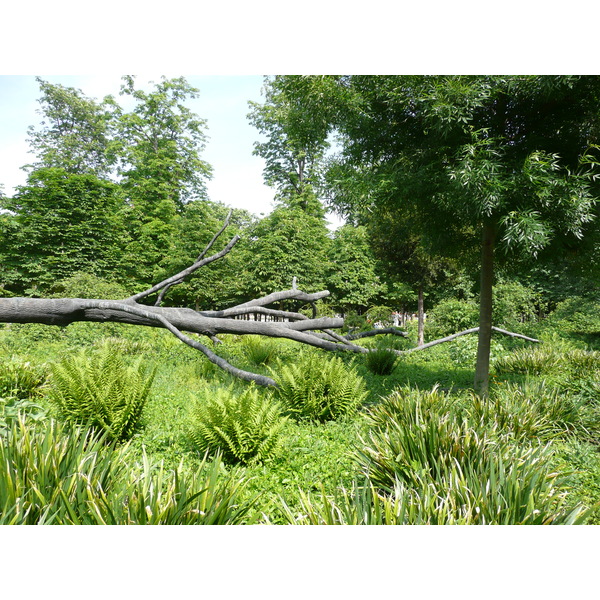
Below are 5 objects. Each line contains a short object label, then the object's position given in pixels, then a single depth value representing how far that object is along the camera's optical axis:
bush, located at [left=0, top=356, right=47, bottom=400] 3.38
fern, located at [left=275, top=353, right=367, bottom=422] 3.23
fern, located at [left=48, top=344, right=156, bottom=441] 2.47
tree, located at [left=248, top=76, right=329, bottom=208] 3.45
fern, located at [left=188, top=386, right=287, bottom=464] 2.29
